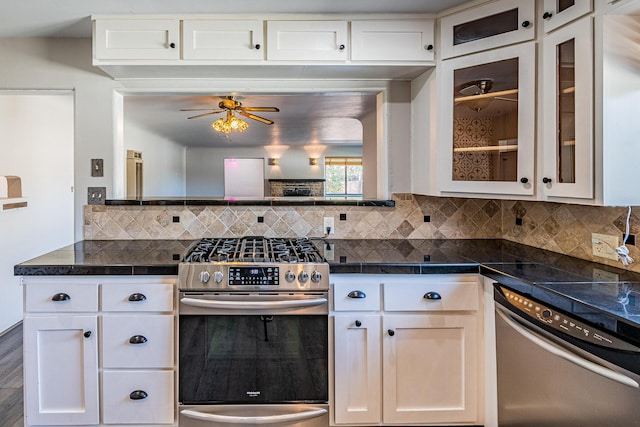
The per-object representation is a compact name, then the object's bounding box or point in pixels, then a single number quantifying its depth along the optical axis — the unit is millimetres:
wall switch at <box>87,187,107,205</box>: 2537
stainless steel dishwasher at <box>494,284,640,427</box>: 1119
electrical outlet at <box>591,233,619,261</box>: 1819
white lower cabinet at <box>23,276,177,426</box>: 1857
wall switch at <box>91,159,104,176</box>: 2525
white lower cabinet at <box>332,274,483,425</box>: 1917
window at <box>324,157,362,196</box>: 9086
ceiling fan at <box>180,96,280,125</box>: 3938
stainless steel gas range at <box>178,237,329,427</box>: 1853
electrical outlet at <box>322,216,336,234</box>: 2641
